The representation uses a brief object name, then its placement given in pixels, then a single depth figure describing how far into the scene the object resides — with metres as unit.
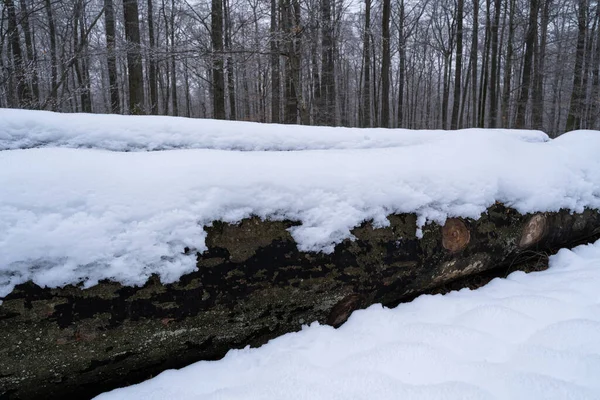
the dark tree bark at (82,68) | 7.04
